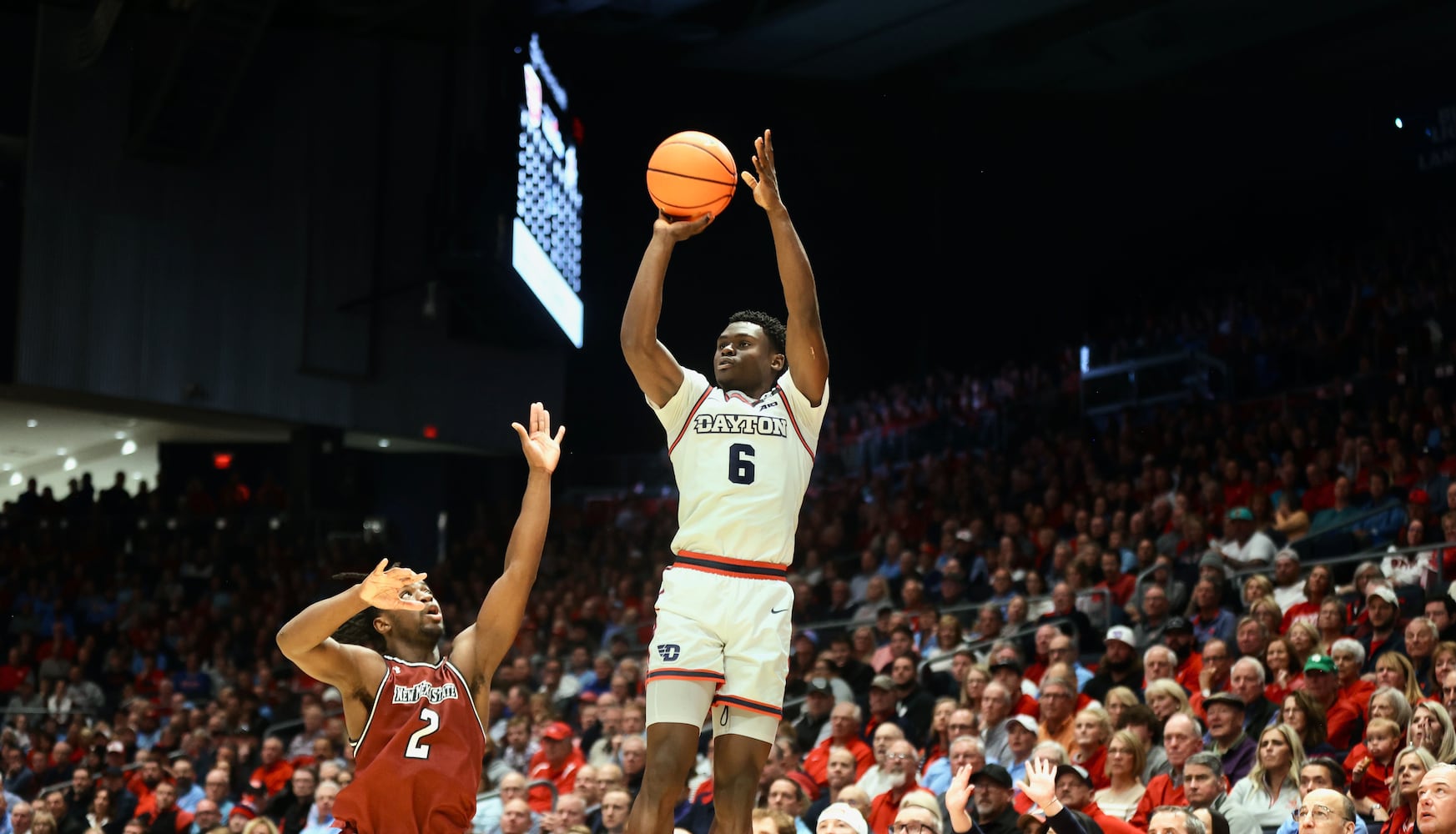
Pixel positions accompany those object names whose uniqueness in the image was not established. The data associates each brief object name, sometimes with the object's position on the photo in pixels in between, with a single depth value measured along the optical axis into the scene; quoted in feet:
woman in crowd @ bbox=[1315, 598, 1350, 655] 33.22
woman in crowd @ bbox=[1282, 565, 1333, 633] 35.63
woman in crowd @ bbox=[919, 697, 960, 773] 34.73
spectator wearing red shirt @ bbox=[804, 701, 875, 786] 36.06
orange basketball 19.24
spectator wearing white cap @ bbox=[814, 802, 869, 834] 24.12
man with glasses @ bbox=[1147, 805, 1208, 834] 23.20
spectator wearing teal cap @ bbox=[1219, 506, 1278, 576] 42.11
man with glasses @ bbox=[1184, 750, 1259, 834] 26.45
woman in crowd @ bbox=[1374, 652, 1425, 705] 28.86
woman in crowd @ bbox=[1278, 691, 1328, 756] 28.68
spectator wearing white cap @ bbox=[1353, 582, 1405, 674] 32.60
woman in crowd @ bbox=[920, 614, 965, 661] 41.47
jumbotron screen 60.59
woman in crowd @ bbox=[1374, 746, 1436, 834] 23.47
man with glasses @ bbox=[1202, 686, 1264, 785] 29.60
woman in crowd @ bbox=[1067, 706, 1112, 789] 31.07
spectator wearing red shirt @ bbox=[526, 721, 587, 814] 40.37
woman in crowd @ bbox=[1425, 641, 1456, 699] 28.25
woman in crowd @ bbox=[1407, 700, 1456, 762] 25.03
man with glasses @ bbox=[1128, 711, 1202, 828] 28.40
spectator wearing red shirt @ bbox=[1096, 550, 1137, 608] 42.47
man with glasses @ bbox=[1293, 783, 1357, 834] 22.27
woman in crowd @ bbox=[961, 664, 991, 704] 35.50
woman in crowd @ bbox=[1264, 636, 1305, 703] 32.58
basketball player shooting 18.44
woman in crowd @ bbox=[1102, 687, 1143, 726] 31.37
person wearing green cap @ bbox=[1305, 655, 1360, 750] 29.73
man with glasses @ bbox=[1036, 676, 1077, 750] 33.32
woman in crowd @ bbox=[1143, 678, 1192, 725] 30.99
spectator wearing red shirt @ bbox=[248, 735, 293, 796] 43.93
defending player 16.81
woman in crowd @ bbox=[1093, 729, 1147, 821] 29.17
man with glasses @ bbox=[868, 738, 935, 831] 32.37
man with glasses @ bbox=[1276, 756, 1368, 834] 24.64
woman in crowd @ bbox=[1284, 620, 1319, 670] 32.50
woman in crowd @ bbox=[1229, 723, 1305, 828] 26.99
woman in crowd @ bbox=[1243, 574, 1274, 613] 36.42
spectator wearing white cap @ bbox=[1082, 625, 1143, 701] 35.45
